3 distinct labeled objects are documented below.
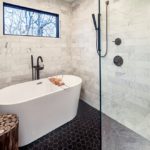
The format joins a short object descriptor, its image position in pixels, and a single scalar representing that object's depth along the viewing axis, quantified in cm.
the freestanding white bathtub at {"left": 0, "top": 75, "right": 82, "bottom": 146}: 175
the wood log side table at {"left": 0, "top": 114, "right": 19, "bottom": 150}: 132
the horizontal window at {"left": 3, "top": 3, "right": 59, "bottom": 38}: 255
